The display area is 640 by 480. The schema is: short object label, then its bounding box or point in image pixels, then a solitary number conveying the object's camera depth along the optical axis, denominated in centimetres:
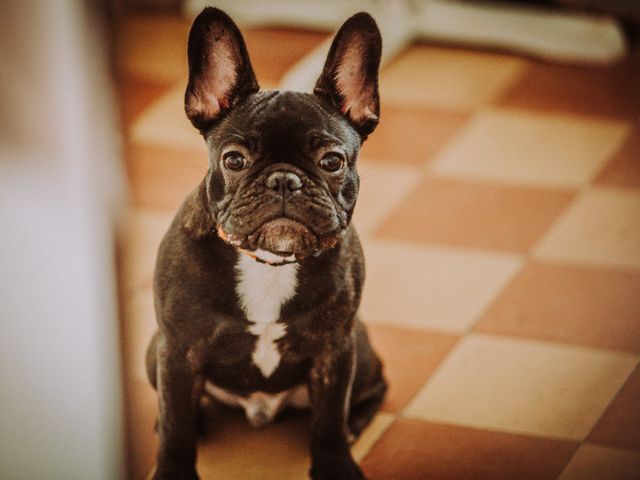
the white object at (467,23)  331
